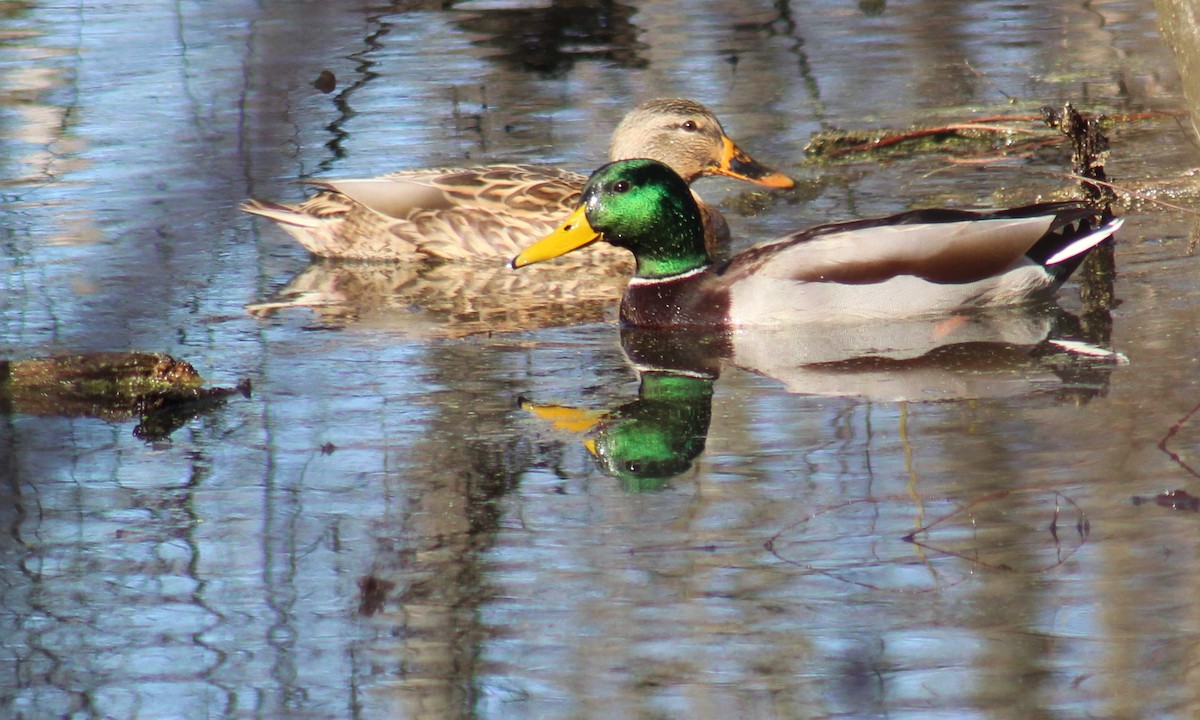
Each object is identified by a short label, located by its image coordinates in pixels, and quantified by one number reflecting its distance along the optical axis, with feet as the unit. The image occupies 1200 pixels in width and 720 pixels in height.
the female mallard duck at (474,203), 62.34
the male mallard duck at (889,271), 50.88
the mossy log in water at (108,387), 44.21
